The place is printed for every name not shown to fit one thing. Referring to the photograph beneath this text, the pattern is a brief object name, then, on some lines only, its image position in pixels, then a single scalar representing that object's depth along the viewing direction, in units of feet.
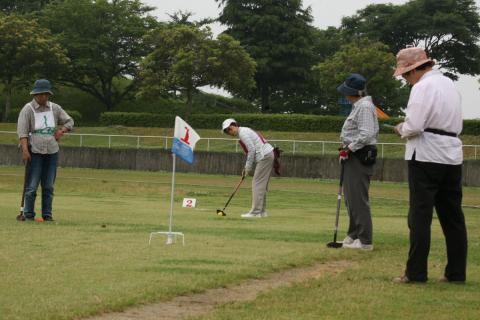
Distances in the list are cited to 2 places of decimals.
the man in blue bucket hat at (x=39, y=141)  47.42
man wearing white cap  54.39
